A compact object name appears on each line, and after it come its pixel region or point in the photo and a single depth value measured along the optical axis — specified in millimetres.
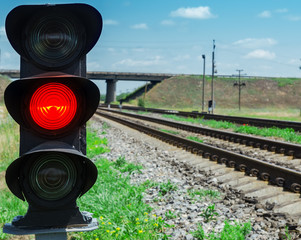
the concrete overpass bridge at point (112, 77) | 95025
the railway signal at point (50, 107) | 1829
